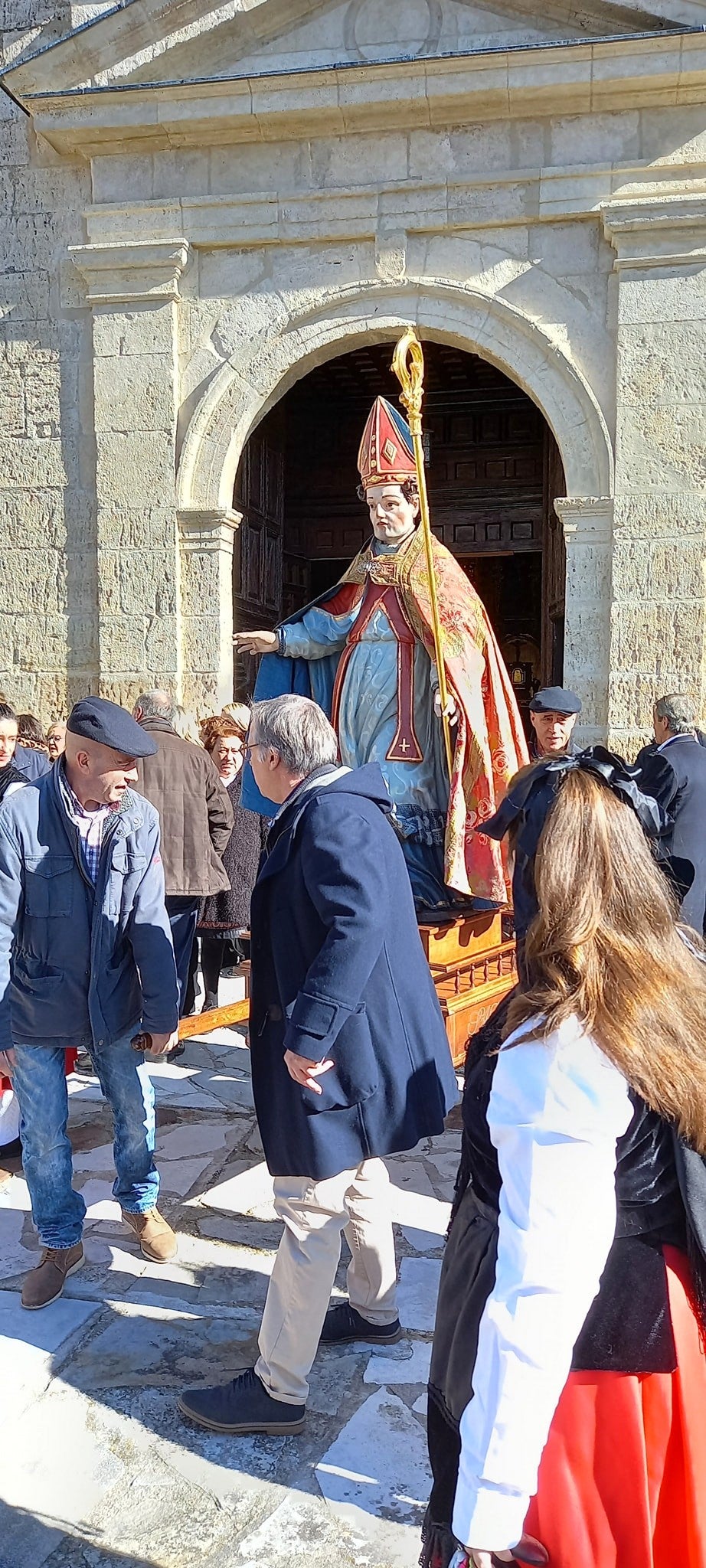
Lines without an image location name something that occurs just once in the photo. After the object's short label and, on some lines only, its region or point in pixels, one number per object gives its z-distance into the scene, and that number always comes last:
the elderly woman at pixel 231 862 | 5.57
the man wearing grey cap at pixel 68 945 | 2.98
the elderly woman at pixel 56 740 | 6.38
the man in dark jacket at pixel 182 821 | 5.02
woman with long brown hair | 1.28
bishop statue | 4.00
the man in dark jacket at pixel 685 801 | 4.20
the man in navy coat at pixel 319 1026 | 2.33
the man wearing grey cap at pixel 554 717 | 4.61
